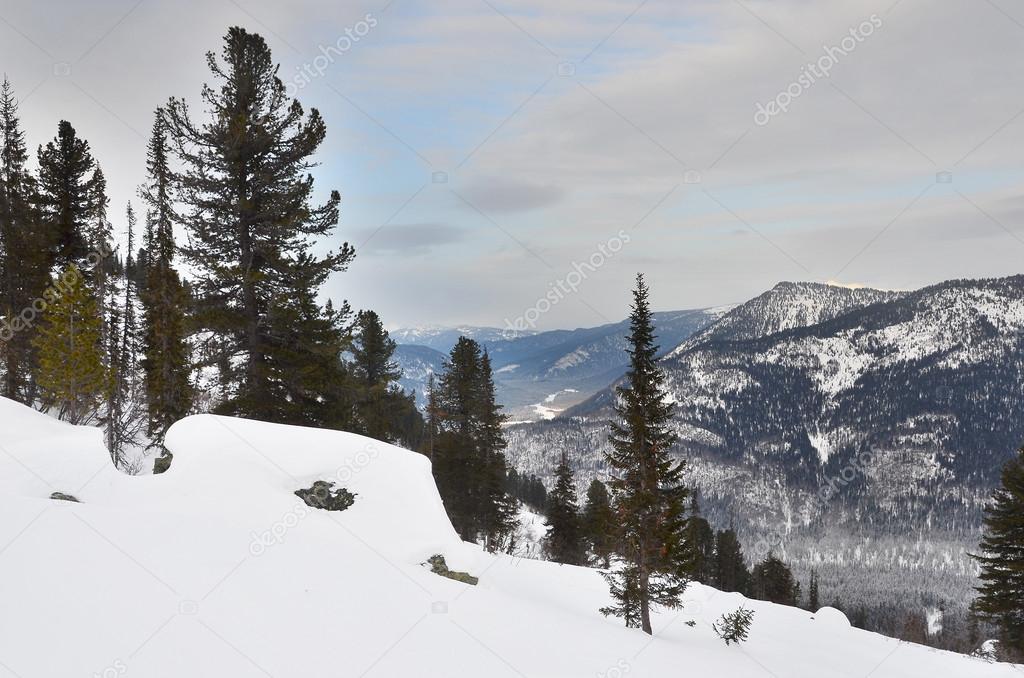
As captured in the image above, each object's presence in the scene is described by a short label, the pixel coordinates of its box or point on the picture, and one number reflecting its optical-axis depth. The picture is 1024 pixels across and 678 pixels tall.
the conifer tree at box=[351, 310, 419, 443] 31.84
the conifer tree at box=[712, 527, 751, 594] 66.56
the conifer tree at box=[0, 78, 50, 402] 25.86
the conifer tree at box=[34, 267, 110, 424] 24.00
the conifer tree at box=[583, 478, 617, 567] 44.69
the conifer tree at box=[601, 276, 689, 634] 17.16
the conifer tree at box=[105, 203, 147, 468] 26.47
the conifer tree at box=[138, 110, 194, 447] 27.38
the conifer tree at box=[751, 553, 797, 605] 63.94
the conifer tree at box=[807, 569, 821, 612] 65.93
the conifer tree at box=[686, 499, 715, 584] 61.53
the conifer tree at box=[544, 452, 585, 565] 43.09
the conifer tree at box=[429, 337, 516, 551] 32.62
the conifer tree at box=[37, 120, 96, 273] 28.59
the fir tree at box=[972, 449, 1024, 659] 27.53
